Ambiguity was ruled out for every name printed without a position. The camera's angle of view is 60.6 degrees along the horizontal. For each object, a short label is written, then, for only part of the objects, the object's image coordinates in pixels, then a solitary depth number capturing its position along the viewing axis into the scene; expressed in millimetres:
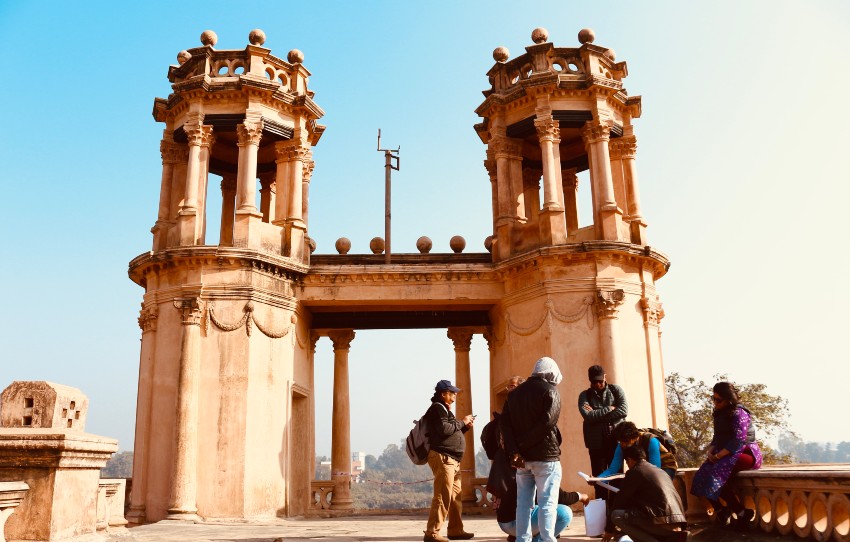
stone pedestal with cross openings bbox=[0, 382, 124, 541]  6926
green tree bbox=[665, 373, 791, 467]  40375
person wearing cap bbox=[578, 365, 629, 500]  10172
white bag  7875
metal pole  21950
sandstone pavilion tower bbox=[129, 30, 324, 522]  17922
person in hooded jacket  7941
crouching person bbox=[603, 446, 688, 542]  6664
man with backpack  10039
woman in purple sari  9273
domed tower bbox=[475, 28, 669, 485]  18844
